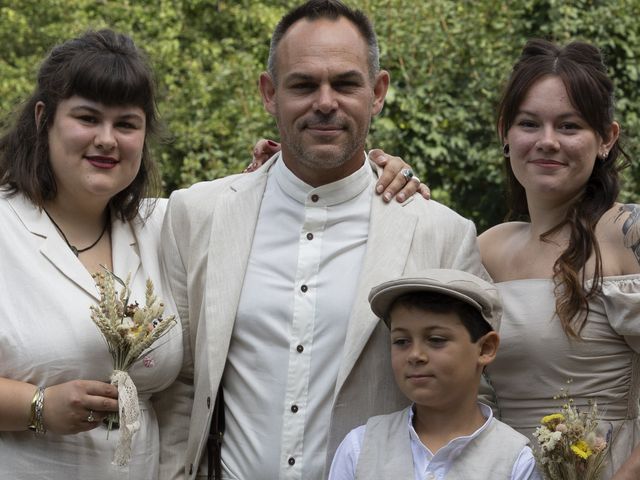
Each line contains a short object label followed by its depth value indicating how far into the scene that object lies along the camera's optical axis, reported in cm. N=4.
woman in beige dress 427
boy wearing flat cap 390
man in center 422
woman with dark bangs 413
